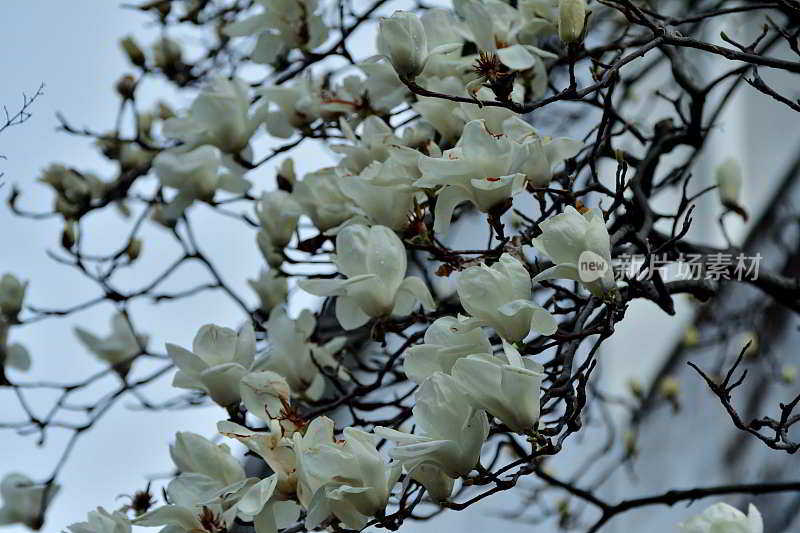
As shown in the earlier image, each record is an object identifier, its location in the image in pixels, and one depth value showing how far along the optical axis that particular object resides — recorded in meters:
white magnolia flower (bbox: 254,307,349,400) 4.15
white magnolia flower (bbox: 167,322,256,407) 4.04
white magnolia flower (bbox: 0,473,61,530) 4.44
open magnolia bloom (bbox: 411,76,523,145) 4.11
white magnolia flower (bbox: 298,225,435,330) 4.01
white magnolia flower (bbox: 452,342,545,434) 3.83
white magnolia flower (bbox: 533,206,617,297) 3.89
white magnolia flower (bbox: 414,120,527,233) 3.95
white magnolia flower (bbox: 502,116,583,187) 4.00
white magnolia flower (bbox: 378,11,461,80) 4.02
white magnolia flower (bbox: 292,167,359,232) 4.16
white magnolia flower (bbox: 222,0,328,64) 4.30
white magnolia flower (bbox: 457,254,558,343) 3.90
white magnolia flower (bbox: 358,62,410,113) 4.18
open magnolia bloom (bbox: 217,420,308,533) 3.91
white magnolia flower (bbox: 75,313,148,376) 4.56
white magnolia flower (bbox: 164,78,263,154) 4.22
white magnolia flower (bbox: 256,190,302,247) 4.24
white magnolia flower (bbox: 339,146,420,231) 4.03
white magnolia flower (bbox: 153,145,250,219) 4.25
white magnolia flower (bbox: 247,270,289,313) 4.36
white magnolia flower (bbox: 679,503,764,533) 3.93
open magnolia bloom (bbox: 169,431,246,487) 3.97
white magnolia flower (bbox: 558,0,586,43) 3.99
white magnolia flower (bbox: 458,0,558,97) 4.12
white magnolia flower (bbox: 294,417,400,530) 3.86
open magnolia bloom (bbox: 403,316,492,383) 3.89
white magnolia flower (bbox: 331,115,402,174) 4.12
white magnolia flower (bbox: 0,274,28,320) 4.37
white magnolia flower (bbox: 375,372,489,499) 3.85
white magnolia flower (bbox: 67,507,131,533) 3.93
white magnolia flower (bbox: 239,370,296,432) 3.99
